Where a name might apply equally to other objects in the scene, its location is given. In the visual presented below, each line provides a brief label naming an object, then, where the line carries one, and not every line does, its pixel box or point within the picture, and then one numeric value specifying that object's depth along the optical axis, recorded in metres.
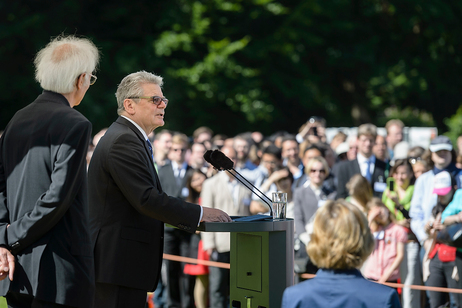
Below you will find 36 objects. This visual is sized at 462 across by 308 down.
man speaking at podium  6.83
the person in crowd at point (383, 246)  12.86
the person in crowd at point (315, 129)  21.35
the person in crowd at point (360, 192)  13.16
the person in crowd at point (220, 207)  14.31
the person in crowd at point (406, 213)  12.96
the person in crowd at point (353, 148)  16.86
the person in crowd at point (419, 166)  14.54
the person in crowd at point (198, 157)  17.30
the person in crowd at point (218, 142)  20.27
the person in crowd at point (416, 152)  15.12
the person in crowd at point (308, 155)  15.37
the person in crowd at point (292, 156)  16.83
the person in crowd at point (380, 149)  15.86
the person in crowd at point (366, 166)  15.24
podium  6.54
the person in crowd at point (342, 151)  18.78
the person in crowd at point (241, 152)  17.22
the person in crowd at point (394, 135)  19.61
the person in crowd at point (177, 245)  15.34
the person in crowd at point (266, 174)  14.56
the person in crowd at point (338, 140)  20.51
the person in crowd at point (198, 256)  14.88
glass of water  6.96
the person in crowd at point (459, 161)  18.11
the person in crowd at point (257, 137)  24.85
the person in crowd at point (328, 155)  16.87
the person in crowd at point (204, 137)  19.73
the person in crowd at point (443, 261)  12.68
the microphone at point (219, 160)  7.11
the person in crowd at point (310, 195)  14.05
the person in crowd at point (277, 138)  20.79
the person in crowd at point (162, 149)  18.02
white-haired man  5.81
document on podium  6.93
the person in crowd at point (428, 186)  13.30
